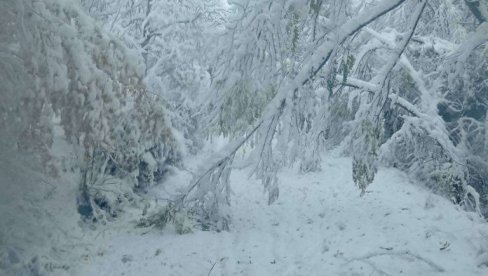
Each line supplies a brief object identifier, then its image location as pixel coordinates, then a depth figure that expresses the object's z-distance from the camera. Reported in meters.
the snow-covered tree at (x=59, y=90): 3.80
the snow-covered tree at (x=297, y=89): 6.44
